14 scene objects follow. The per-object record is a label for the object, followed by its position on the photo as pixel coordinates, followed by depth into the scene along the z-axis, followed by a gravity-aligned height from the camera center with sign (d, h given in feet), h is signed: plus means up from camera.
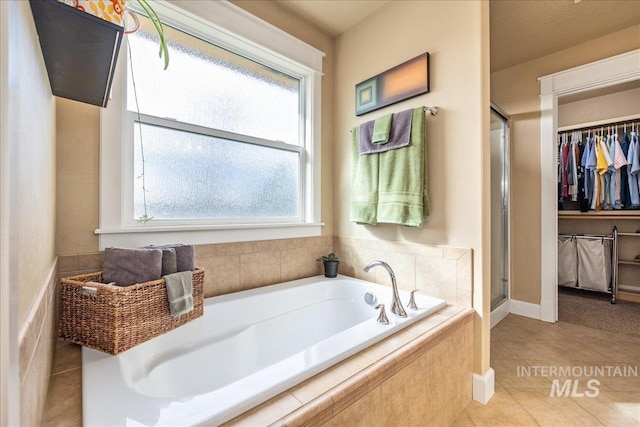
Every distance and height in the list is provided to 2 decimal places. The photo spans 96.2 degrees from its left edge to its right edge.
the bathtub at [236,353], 2.49 -1.85
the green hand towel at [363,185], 6.80 +0.62
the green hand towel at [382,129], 6.43 +1.83
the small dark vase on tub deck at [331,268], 7.40 -1.48
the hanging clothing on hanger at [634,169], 9.69 +1.26
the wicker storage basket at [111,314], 3.36 -1.22
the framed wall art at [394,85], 6.09 +2.88
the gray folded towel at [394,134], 6.14 +1.70
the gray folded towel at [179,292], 3.82 -1.08
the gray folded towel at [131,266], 3.74 -0.70
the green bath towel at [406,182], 5.91 +0.58
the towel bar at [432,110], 5.89 +2.05
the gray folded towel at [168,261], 4.02 -0.69
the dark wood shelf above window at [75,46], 2.24 +1.52
